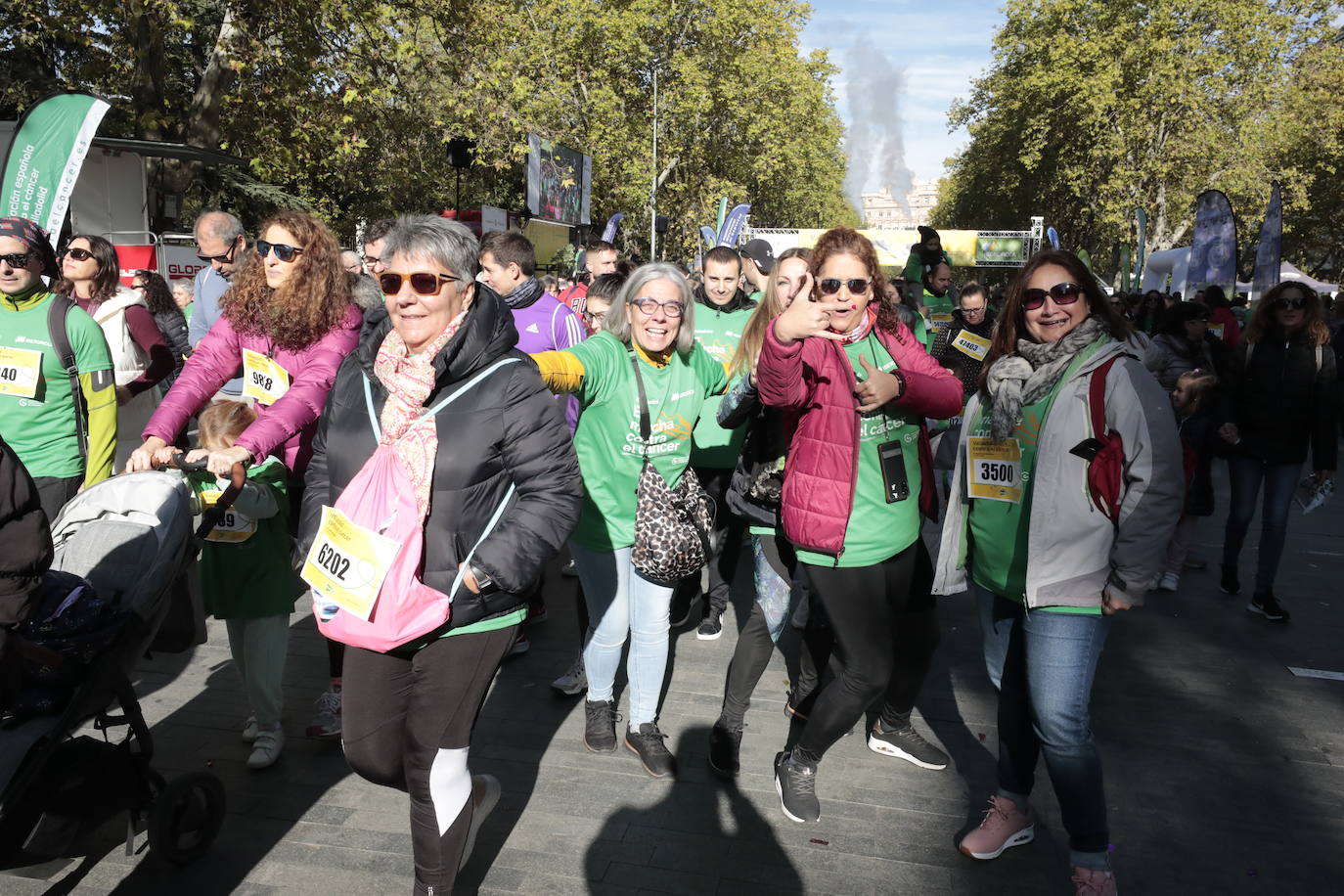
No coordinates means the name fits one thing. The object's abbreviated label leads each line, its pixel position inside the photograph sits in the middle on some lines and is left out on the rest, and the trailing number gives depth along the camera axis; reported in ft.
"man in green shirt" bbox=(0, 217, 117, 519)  12.90
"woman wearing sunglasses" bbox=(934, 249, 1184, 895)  9.16
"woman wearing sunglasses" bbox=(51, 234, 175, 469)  16.46
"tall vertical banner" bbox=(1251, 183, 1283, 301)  38.32
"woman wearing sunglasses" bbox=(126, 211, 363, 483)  12.66
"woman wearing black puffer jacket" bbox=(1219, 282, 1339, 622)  19.06
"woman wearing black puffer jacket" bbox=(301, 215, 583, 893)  8.41
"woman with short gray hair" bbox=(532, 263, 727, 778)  12.14
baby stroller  8.56
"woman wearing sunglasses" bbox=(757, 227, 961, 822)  10.48
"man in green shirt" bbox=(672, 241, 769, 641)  16.43
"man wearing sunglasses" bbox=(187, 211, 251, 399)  14.65
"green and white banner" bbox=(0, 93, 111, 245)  25.11
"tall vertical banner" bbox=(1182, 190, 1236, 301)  43.24
